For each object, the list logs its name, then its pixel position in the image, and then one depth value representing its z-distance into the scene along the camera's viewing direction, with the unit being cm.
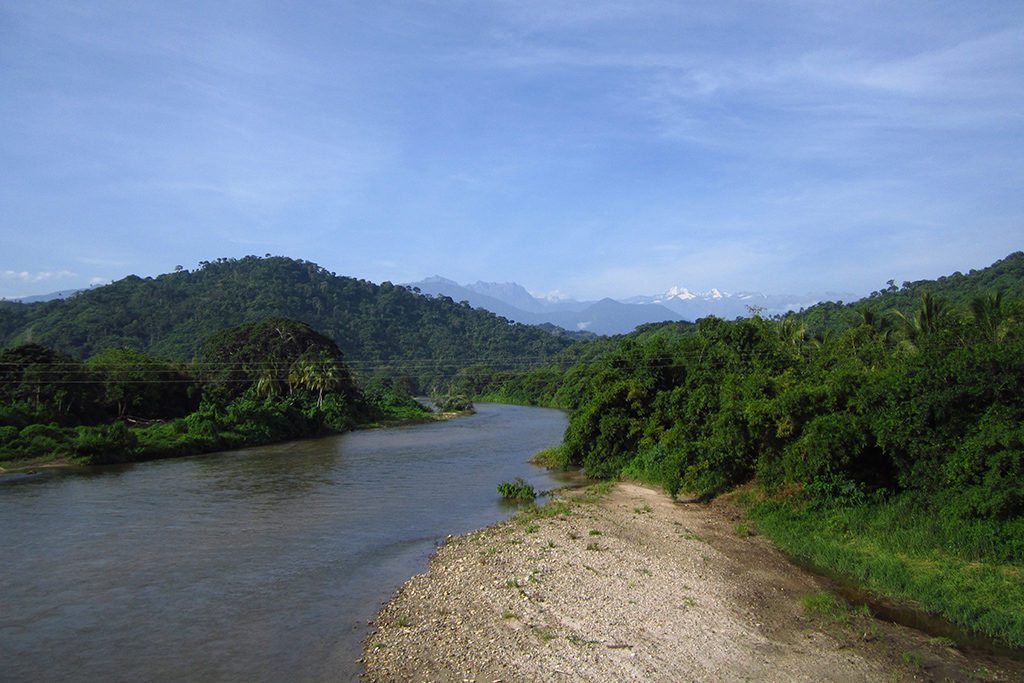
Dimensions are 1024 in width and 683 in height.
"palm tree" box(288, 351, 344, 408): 6862
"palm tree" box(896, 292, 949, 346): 3775
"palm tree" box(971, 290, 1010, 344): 2764
